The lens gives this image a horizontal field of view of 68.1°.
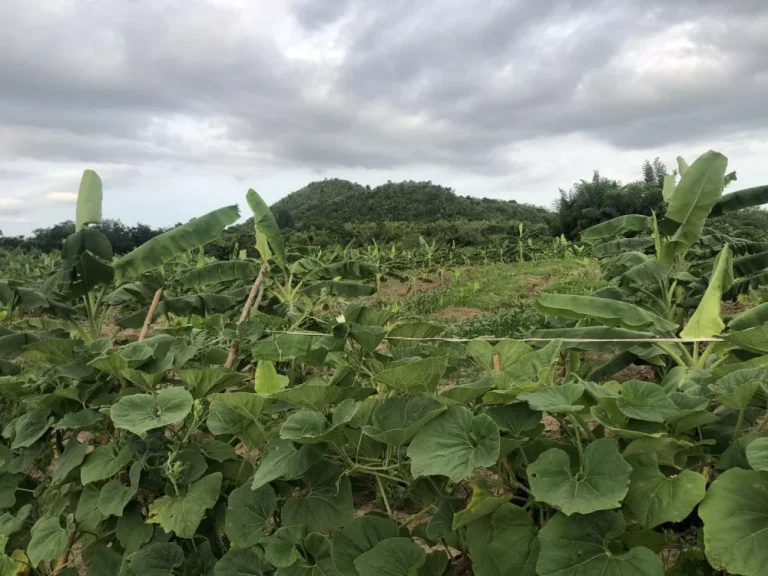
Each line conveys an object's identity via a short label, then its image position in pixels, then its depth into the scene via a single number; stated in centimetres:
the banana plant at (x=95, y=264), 371
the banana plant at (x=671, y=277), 253
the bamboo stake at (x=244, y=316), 231
